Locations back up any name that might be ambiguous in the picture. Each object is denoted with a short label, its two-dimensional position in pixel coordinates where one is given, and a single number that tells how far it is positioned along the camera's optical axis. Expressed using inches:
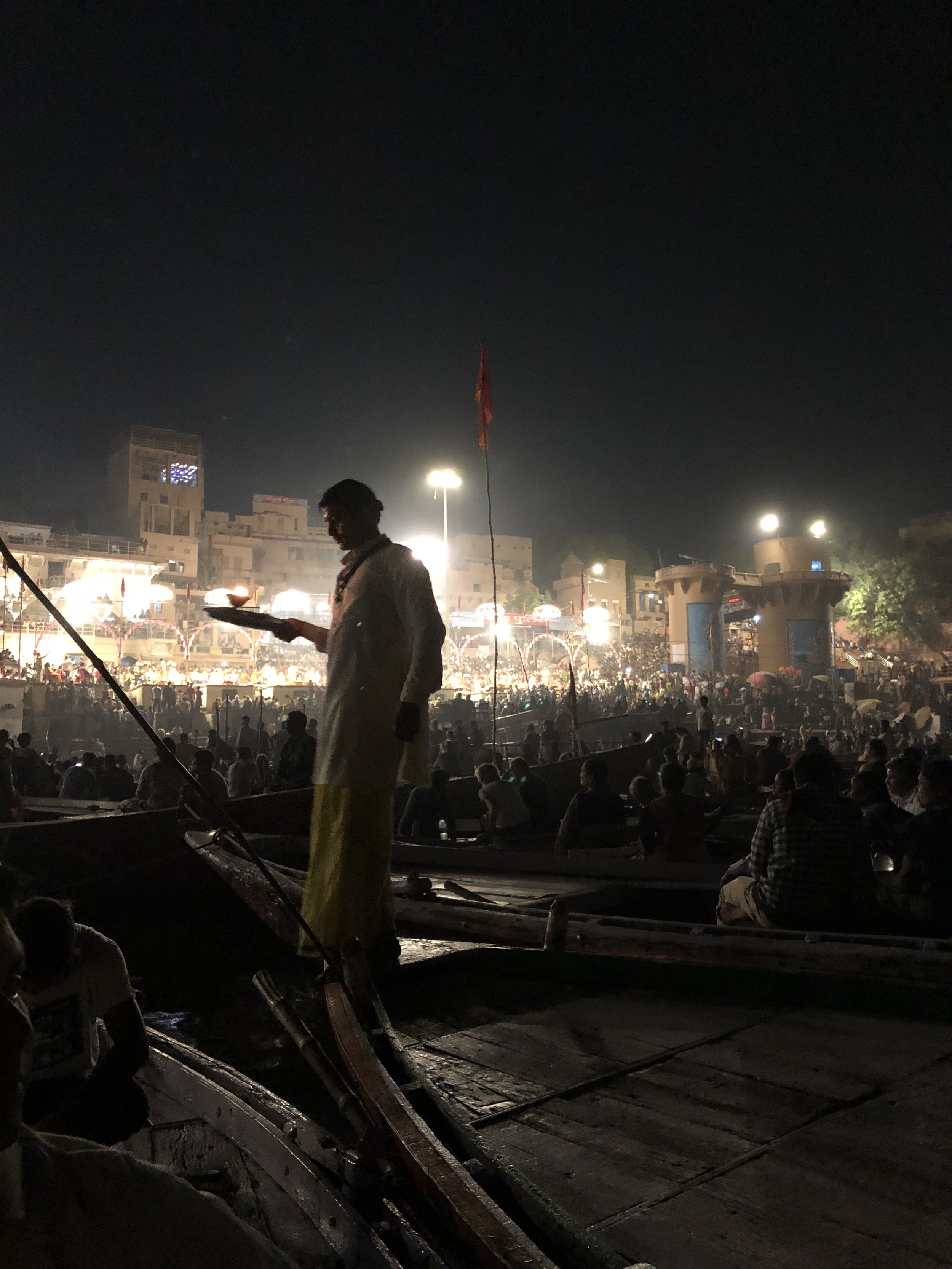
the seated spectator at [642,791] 343.9
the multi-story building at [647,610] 3152.1
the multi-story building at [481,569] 3152.1
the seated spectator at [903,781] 305.7
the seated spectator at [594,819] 302.4
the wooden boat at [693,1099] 64.8
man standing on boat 130.7
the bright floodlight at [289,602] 2187.5
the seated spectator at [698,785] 394.9
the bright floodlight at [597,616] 2246.6
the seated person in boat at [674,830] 255.6
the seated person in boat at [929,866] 180.7
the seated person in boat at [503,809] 356.2
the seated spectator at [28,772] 514.0
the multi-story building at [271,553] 2672.2
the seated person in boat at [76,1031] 87.0
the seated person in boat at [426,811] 379.6
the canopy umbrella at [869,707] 1096.2
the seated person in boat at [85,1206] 44.4
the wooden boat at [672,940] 113.9
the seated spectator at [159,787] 370.6
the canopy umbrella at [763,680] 1453.0
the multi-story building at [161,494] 2402.8
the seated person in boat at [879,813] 241.6
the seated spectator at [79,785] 492.1
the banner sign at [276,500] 2891.2
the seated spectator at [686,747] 524.7
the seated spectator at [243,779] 481.7
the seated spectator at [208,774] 381.1
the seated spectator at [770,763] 441.4
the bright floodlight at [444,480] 1376.7
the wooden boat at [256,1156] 66.4
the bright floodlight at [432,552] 2358.5
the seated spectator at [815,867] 163.9
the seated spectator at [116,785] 514.6
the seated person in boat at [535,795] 382.6
